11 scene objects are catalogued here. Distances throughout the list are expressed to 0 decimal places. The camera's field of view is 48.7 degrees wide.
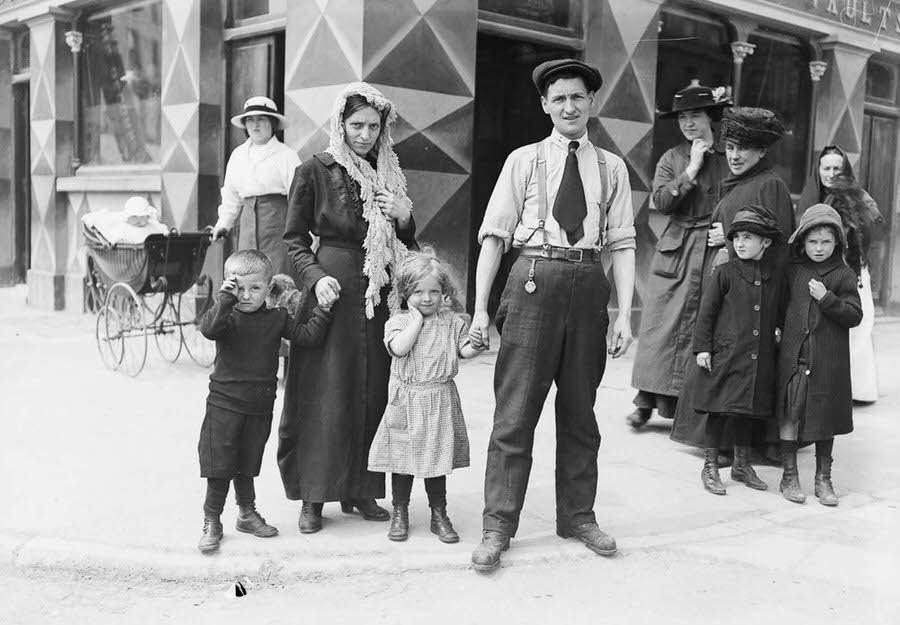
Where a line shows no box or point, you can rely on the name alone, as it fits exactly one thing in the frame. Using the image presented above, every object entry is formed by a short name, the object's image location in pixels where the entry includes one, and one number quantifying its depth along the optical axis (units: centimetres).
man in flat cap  418
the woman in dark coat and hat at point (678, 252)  629
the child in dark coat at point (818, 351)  523
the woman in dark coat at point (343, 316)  443
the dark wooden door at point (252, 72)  962
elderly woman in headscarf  676
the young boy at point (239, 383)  415
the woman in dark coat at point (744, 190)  546
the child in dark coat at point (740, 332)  531
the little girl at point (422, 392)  425
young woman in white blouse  760
